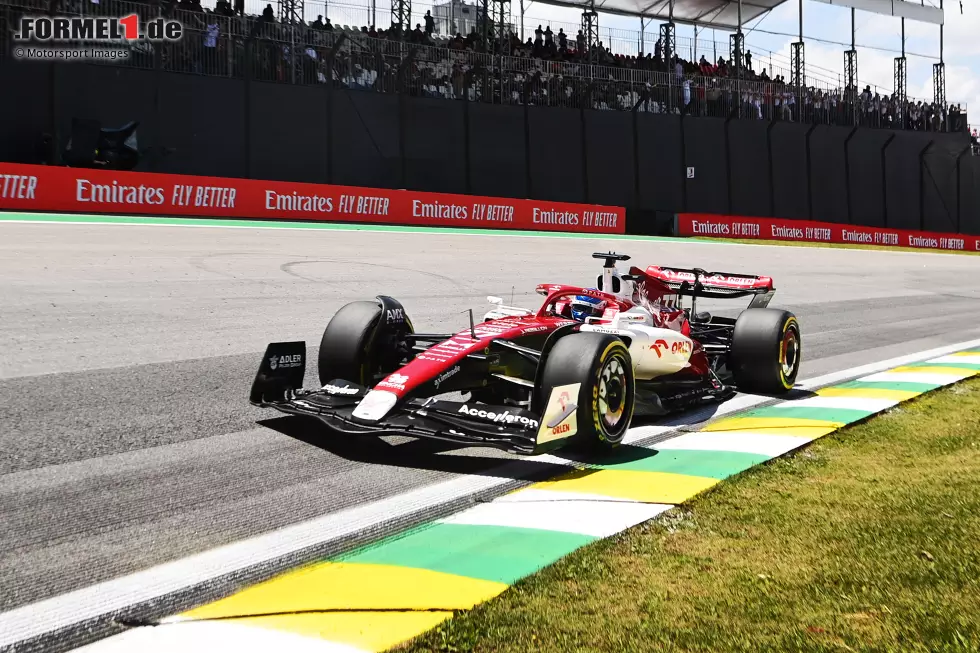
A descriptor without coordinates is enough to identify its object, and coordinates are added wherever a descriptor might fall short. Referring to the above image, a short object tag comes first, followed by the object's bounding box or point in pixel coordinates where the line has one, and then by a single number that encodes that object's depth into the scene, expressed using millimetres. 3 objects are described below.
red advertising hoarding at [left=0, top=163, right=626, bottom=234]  19672
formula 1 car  5598
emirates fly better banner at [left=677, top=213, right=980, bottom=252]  32938
